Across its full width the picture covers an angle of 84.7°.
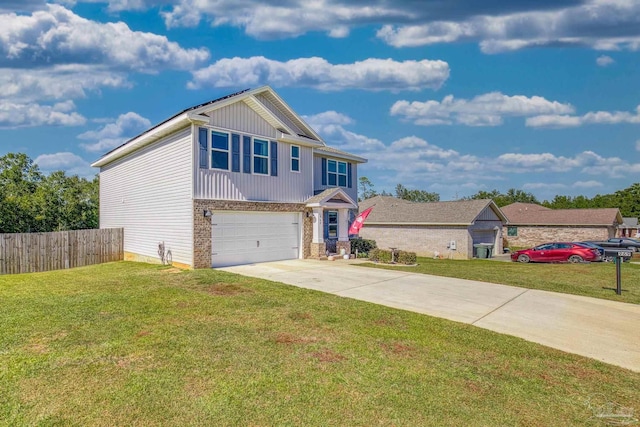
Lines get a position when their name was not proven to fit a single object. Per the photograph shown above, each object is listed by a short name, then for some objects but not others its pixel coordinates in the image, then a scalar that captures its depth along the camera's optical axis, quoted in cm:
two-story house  1356
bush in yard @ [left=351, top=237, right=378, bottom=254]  2012
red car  2136
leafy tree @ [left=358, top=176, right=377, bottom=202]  6986
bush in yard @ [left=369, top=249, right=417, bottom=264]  1650
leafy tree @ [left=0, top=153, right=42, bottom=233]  2325
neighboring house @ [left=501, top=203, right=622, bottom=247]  3338
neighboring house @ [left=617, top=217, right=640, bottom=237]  4747
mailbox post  1052
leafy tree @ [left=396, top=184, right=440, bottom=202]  7781
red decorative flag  1801
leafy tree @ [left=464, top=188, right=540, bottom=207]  7464
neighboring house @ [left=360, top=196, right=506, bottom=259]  2725
